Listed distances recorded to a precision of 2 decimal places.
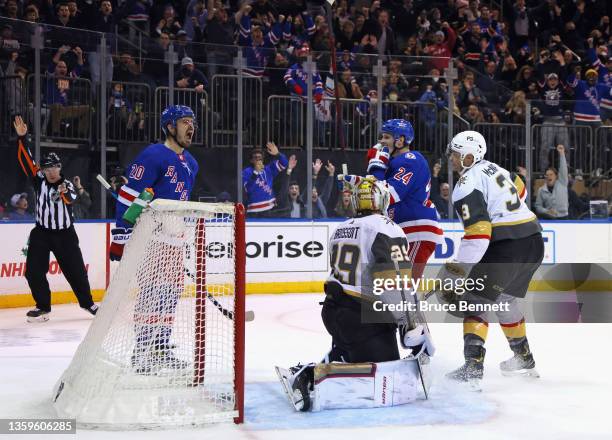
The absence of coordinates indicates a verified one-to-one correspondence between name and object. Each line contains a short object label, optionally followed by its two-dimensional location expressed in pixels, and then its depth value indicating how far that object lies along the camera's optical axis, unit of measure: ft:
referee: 23.81
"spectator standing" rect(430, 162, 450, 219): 31.99
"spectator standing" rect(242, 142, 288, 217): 29.86
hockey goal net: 12.59
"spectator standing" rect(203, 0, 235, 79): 35.14
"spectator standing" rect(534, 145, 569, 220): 32.73
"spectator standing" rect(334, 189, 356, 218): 31.09
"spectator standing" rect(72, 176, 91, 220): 27.89
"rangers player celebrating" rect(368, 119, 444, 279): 18.37
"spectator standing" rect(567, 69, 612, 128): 38.11
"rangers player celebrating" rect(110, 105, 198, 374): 13.91
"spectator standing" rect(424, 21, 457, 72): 40.47
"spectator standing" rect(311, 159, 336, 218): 30.63
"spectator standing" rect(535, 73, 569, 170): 32.60
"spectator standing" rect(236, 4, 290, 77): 35.06
